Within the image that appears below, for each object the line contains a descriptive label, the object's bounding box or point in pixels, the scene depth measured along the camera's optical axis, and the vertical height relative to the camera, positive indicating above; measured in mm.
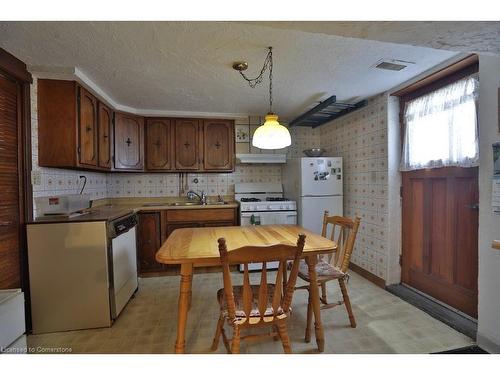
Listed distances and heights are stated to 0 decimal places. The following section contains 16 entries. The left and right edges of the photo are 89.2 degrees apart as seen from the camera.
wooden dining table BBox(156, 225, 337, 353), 1448 -399
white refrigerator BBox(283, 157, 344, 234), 3291 -78
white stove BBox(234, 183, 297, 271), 3284 -378
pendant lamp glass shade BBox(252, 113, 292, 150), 1838 +358
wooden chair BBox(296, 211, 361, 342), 1879 -691
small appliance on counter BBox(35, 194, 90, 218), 2107 -168
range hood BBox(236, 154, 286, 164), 3723 +381
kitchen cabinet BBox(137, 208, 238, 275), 3180 -528
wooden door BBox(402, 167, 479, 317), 2008 -471
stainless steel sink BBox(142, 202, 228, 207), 3759 -275
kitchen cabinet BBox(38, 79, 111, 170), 2184 +546
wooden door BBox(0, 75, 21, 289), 1795 -3
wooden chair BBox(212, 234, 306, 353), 1235 -603
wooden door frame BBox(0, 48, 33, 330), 1925 +224
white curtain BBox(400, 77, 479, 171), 1939 +461
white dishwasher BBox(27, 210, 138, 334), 1942 -689
